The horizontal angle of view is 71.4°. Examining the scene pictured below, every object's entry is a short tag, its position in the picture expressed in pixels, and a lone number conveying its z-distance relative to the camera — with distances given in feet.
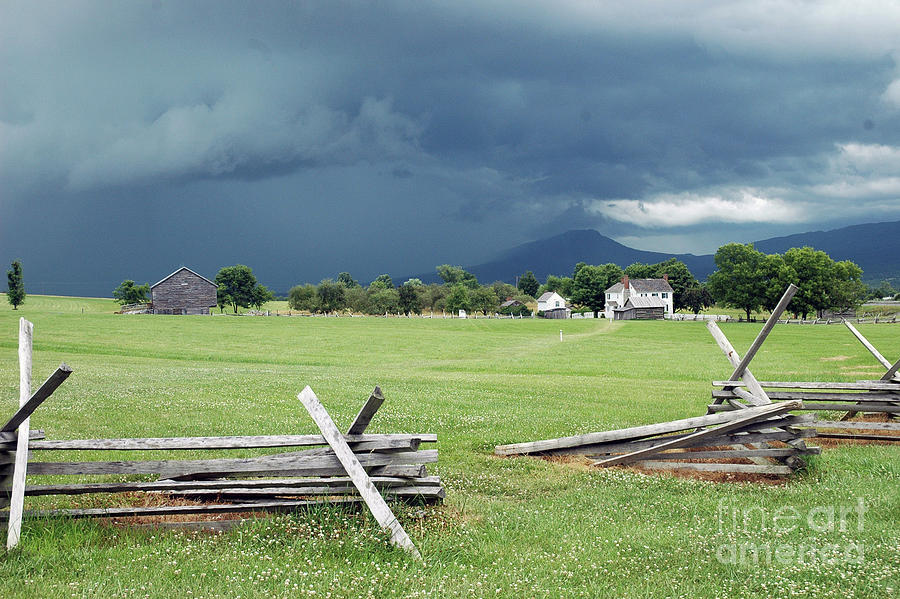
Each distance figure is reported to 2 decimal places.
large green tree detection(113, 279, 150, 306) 521.24
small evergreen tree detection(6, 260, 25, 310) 394.73
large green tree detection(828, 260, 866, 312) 372.27
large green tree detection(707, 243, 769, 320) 377.91
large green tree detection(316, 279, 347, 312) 483.10
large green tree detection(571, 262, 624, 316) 570.46
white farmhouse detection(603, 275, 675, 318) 514.68
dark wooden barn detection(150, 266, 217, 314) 388.37
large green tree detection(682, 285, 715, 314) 565.12
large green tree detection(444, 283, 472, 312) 550.77
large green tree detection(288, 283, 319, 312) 482.69
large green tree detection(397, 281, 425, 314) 524.52
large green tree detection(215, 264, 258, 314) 521.24
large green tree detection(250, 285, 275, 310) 529.45
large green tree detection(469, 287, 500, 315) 570.46
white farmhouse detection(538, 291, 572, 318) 626.39
